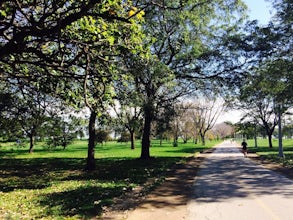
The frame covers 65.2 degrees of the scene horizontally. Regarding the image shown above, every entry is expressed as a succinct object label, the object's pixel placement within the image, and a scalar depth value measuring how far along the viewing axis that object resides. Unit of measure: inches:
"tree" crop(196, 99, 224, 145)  2143.7
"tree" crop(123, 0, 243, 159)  563.1
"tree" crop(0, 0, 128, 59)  175.1
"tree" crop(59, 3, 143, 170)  208.7
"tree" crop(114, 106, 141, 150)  449.0
